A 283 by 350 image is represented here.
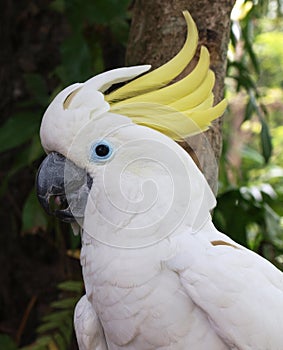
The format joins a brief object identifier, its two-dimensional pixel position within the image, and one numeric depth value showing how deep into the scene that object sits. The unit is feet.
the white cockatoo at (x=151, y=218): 3.43
